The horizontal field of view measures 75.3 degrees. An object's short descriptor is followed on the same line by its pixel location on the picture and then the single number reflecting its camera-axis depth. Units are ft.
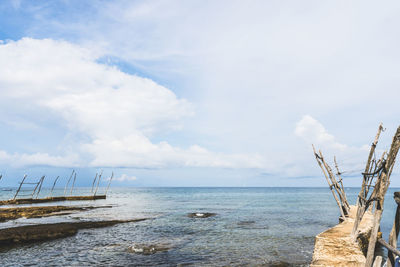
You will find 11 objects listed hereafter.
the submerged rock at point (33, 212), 91.52
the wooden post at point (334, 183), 67.41
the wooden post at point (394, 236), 19.30
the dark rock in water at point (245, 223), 80.72
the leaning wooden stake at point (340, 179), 69.36
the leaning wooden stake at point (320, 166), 68.69
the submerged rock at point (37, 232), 54.39
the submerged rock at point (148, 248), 48.34
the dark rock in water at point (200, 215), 100.89
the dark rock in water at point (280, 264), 40.10
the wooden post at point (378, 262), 19.53
